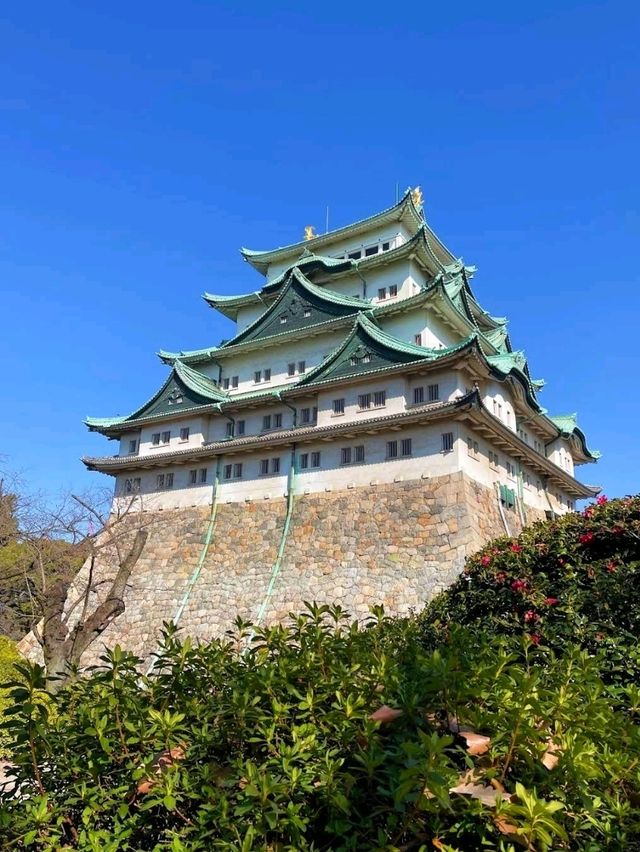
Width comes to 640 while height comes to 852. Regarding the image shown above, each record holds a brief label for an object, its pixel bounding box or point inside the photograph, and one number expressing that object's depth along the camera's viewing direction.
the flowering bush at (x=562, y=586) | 5.66
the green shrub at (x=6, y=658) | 14.33
